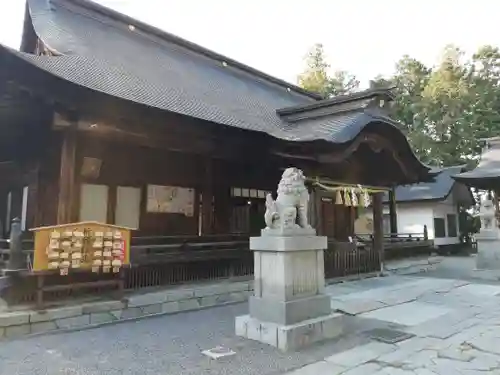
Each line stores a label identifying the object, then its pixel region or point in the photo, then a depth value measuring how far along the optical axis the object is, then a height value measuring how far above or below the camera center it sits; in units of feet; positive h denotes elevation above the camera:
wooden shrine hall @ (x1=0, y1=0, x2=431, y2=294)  20.01 +6.10
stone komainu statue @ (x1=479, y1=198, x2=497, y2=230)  37.45 +1.73
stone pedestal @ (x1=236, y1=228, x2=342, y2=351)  14.83 -2.51
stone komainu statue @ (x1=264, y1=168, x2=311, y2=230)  15.93 +1.15
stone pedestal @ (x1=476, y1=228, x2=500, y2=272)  36.73 -1.54
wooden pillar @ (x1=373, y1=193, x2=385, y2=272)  36.83 +0.56
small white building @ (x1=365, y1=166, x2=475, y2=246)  62.95 +4.03
